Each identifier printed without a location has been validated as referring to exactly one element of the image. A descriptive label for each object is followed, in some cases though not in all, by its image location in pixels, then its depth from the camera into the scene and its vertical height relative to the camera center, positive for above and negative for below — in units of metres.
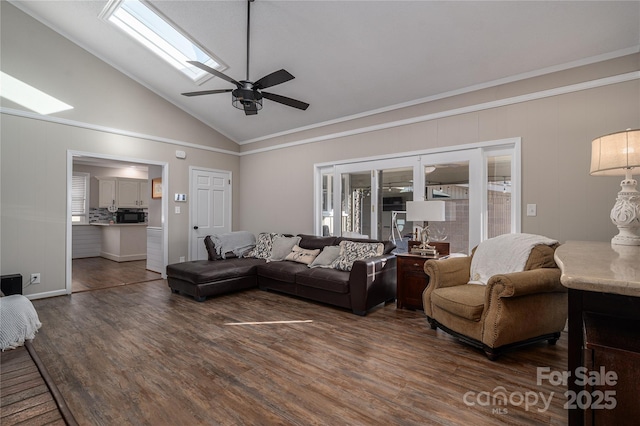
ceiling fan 2.85 +1.30
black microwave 7.56 -0.10
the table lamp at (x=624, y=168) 2.04 +0.36
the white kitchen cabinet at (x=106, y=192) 7.88 +0.56
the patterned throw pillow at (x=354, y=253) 4.00 -0.53
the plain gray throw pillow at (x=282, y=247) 4.94 -0.55
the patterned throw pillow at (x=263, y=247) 5.20 -0.59
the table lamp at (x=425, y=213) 3.47 +0.03
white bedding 1.72 -0.69
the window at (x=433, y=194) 3.58 +0.32
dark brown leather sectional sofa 3.55 -0.88
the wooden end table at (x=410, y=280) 3.57 -0.80
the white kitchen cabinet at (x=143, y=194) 8.41 +0.55
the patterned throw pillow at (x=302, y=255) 4.55 -0.64
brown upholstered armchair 2.34 -0.78
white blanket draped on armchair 2.73 -0.38
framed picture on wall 6.05 +0.54
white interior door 5.91 +0.16
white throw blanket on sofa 5.05 -0.50
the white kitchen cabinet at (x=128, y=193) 8.10 +0.56
